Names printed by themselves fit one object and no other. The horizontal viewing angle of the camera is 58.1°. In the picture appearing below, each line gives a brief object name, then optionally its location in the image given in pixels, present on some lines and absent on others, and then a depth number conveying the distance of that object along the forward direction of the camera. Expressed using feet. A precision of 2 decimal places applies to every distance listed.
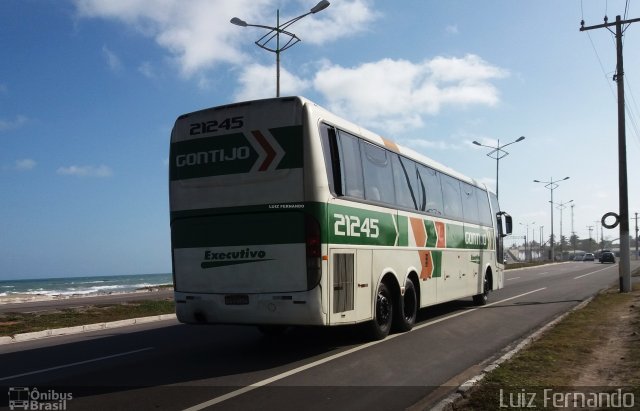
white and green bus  27.14
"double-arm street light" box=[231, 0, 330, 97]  64.69
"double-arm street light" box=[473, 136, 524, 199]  150.82
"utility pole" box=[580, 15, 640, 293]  63.62
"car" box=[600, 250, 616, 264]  230.48
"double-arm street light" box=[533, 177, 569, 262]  267.51
